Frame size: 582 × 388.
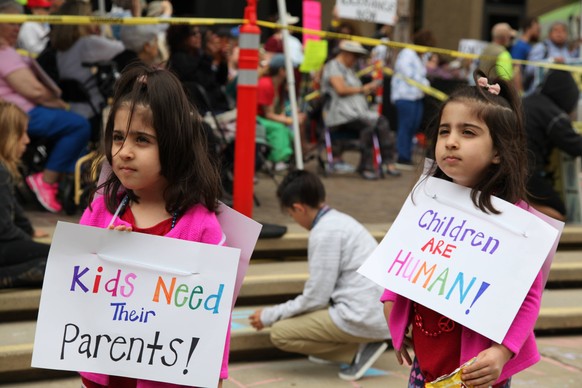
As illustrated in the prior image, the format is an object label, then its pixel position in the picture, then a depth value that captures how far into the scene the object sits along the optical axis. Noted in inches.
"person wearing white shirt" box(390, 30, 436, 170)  783.6
